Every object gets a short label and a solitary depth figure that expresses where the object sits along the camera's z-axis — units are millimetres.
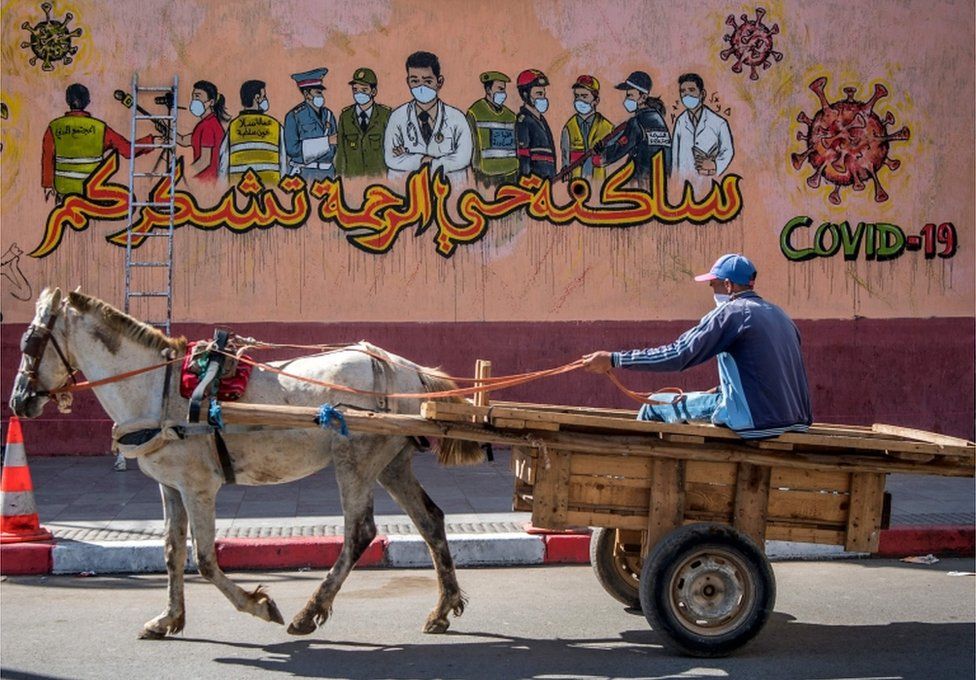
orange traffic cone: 8547
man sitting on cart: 6086
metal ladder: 12445
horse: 6441
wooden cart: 6070
